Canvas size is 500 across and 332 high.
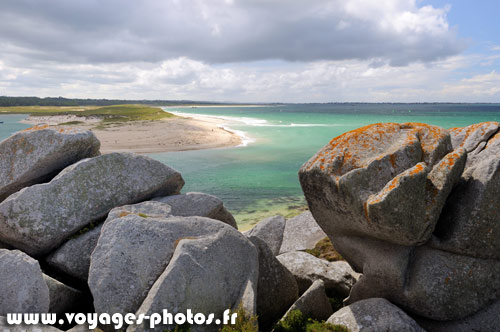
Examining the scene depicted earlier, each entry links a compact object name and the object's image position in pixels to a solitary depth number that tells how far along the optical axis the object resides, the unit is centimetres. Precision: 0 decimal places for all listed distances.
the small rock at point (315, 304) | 1004
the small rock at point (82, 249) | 1077
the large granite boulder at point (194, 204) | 1355
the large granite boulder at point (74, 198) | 1127
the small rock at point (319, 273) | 1253
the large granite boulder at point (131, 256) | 862
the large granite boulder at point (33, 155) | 1312
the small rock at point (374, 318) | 914
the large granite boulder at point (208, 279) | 840
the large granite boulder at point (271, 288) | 1069
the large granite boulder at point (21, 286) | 838
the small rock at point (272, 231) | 1637
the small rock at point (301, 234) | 1931
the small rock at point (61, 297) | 930
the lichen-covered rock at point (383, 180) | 916
